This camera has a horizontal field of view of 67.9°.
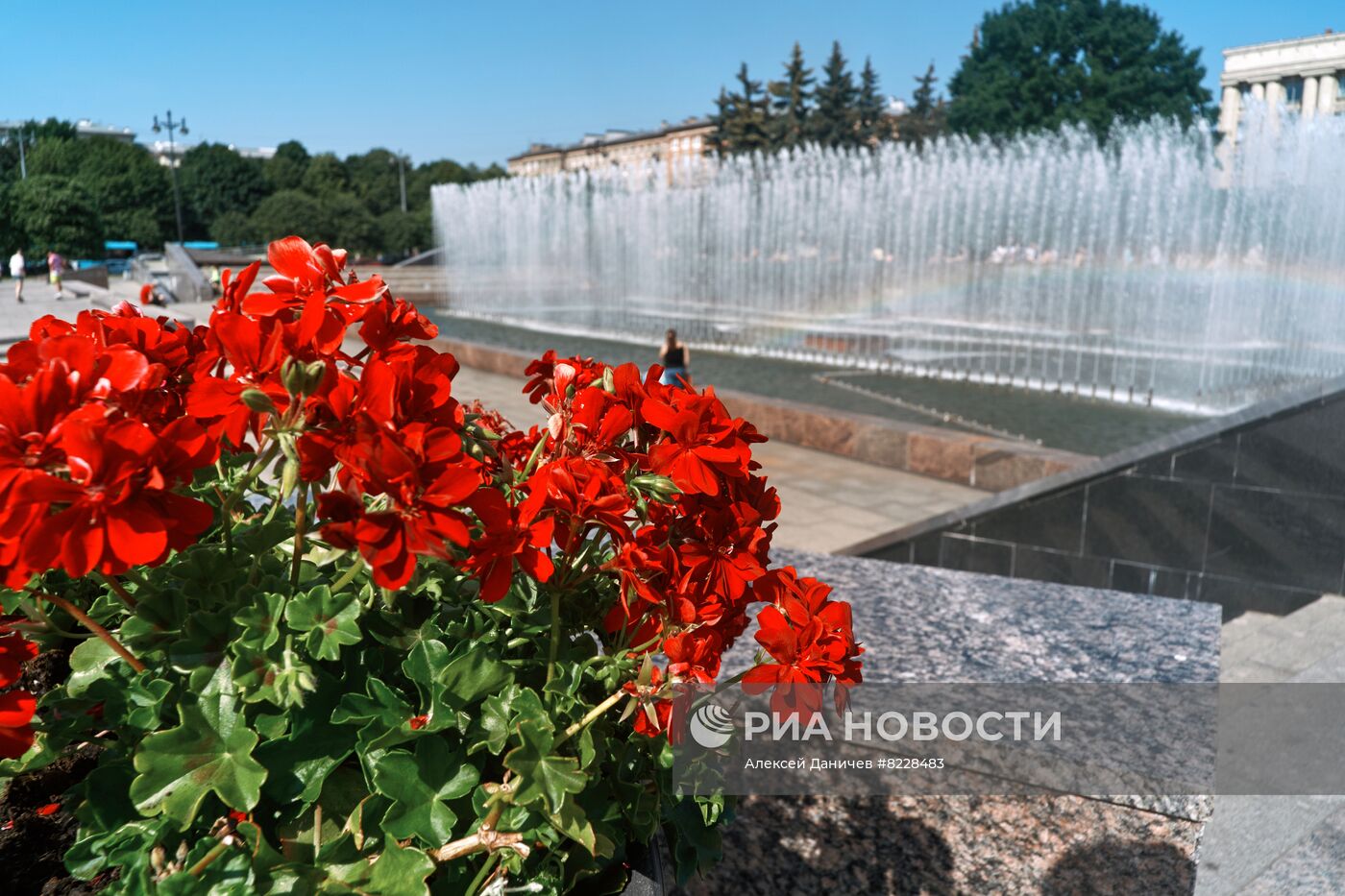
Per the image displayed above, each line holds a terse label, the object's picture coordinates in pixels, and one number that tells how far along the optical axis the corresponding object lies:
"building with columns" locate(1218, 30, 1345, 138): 56.56
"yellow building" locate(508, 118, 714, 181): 107.81
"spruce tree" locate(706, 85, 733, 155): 61.12
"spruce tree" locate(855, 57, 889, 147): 61.93
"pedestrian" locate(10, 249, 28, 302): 26.95
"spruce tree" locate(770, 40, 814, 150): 60.94
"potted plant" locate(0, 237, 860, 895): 0.87
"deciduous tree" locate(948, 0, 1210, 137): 49.28
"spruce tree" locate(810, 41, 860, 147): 59.47
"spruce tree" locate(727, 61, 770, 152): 59.09
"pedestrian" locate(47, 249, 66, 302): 28.97
